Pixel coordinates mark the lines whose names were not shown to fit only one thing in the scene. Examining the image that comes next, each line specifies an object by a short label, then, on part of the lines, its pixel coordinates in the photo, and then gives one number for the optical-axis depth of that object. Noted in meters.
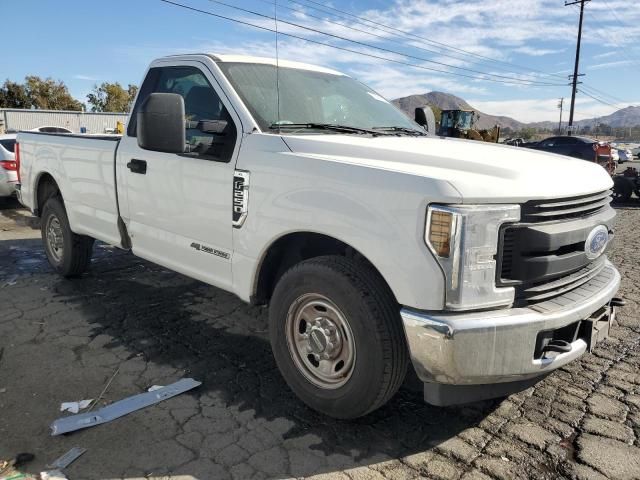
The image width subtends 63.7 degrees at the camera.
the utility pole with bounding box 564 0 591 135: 41.51
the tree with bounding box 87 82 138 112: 68.81
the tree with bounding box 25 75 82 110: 59.19
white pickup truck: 2.29
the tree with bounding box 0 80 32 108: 57.50
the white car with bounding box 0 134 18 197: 10.28
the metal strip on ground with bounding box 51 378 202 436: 2.76
